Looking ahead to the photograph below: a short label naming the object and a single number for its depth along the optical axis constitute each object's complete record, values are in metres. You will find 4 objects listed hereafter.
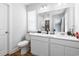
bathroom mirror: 1.50
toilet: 1.46
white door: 1.33
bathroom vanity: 1.31
